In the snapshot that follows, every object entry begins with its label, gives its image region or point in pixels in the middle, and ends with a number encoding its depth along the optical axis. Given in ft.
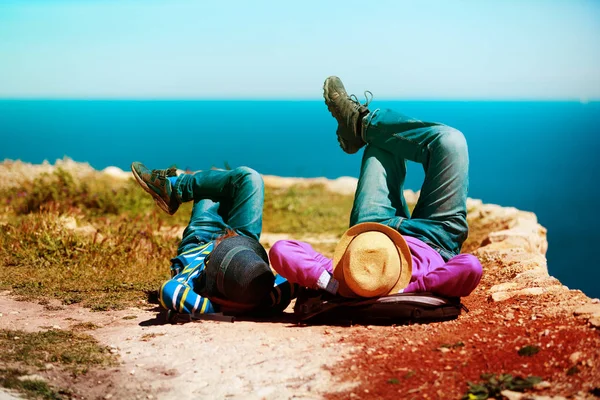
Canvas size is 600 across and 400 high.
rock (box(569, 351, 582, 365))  12.81
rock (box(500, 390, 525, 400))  11.83
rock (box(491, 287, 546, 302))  18.33
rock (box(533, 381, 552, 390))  12.12
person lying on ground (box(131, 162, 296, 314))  17.53
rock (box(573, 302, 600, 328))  14.63
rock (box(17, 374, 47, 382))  14.46
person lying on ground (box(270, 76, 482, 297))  16.28
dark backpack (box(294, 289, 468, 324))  16.46
